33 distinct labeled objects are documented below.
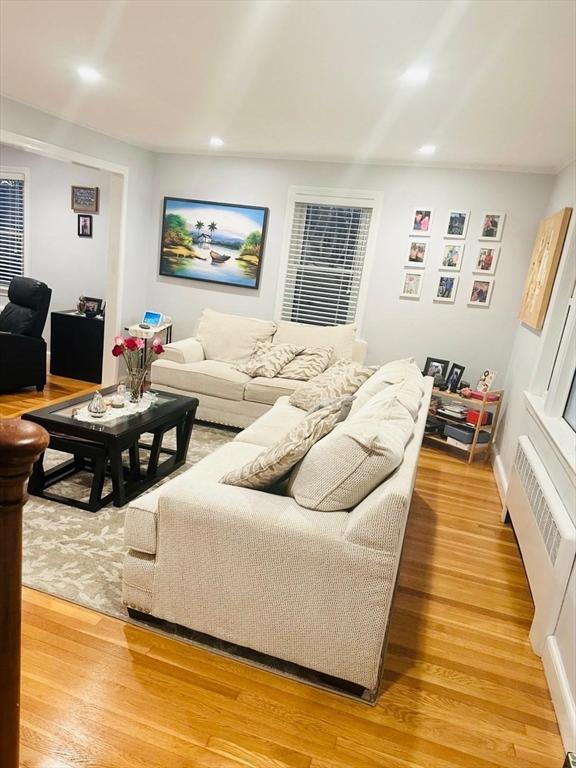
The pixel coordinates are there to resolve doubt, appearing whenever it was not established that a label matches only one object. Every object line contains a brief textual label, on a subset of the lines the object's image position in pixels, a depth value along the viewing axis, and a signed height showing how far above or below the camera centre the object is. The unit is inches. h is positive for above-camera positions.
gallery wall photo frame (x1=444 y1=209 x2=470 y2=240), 177.6 +25.6
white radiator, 76.0 -39.9
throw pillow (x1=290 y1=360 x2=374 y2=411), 141.6 -30.4
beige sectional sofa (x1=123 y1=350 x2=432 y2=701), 64.4 -40.4
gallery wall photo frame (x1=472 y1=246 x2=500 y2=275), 176.7 +14.1
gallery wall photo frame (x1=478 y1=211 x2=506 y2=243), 173.9 +26.2
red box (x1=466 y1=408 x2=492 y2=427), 166.4 -38.9
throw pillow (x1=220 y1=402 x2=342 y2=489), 73.0 -27.1
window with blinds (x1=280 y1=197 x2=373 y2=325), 194.2 +6.4
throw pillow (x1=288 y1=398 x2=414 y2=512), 67.4 -25.2
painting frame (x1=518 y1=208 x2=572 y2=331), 128.4 +11.5
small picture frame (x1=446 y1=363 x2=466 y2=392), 177.6 -28.4
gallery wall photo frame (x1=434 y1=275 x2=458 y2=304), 182.7 +2.1
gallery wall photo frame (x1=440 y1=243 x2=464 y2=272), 180.2 +14.0
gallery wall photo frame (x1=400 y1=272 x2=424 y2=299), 186.5 +2.1
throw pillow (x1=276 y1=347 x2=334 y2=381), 170.4 -30.2
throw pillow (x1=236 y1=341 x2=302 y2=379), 171.3 -30.8
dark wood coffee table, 104.1 -42.4
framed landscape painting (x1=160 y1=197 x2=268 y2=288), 202.5 +8.9
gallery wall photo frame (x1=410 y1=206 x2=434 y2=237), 181.5 +25.4
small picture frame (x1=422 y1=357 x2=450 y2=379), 181.3 -26.5
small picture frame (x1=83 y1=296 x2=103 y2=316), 214.1 -25.4
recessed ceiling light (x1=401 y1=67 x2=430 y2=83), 91.5 +40.2
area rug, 82.0 -56.1
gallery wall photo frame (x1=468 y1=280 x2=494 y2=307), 179.3 +2.4
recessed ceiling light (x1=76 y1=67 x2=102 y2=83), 113.0 +39.4
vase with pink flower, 122.6 -27.4
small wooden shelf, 164.3 -41.3
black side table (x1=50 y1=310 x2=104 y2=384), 209.8 -42.4
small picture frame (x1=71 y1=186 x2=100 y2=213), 215.0 +19.7
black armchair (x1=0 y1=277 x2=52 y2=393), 178.9 -35.9
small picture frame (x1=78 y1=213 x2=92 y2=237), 218.3 +9.0
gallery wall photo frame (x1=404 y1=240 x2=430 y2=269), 184.2 +13.8
